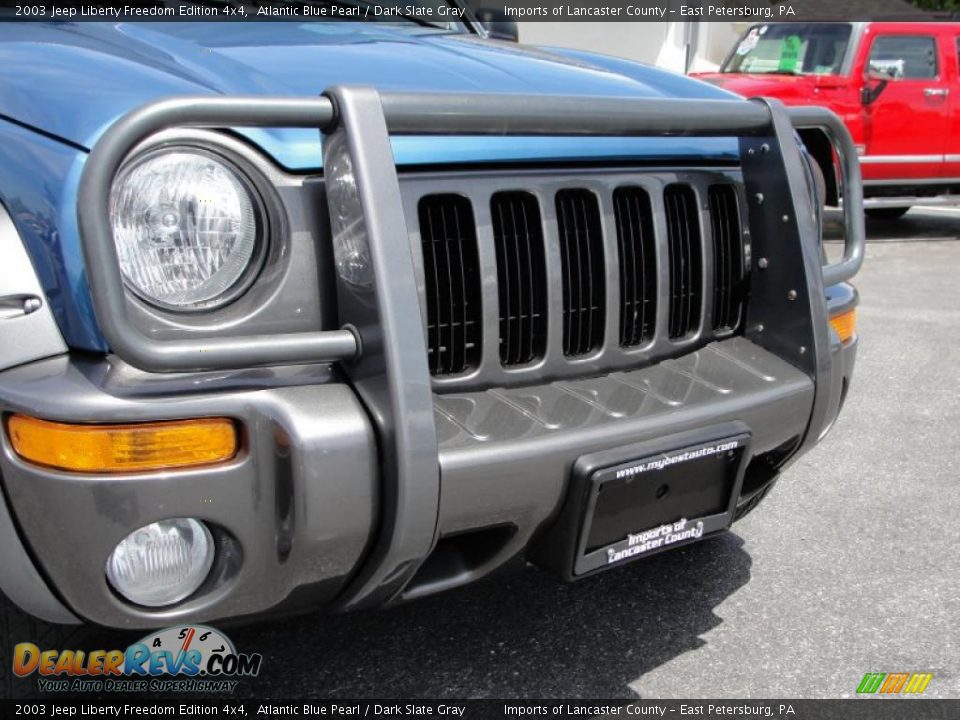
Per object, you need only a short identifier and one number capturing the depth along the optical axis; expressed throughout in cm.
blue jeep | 155
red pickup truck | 877
